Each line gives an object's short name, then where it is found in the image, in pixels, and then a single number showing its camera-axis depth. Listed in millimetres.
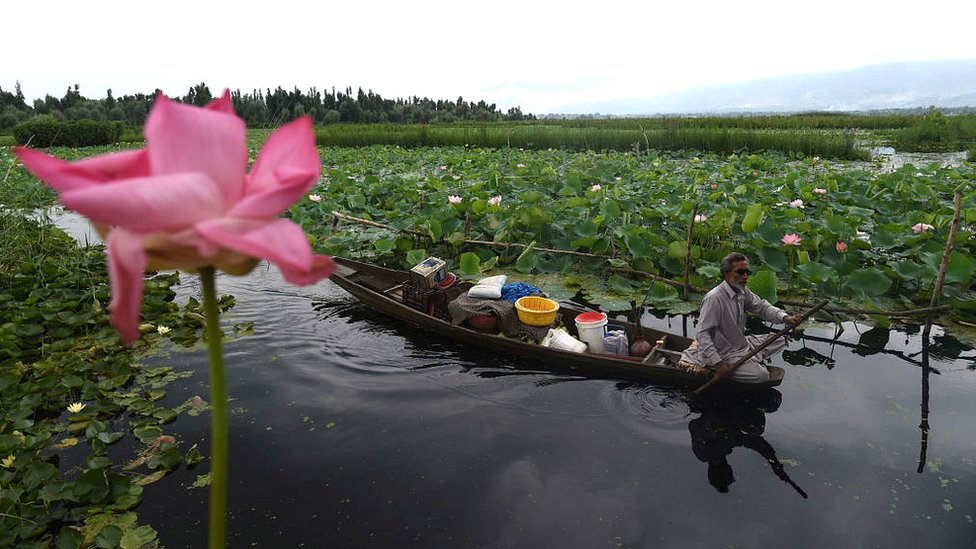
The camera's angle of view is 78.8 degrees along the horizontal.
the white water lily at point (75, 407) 4441
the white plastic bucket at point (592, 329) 5480
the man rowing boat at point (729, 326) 4664
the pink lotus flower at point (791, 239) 6510
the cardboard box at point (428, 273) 6375
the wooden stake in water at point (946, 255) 5520
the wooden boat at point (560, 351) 5086
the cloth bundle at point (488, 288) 6145
